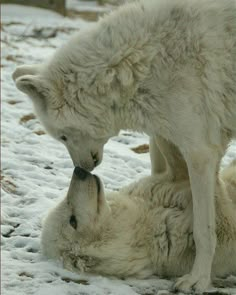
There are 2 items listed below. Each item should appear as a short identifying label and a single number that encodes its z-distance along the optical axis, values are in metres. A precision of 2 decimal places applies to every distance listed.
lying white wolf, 8.95
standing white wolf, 8.71
